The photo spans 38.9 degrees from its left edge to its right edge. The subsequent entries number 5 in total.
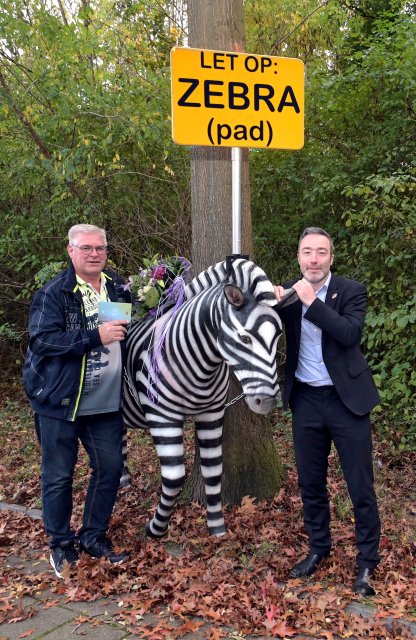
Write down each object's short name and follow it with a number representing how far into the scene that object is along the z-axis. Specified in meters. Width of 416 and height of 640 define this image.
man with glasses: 3.79
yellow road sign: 3.92
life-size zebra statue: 3.34
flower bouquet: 4.16
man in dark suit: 3.43
